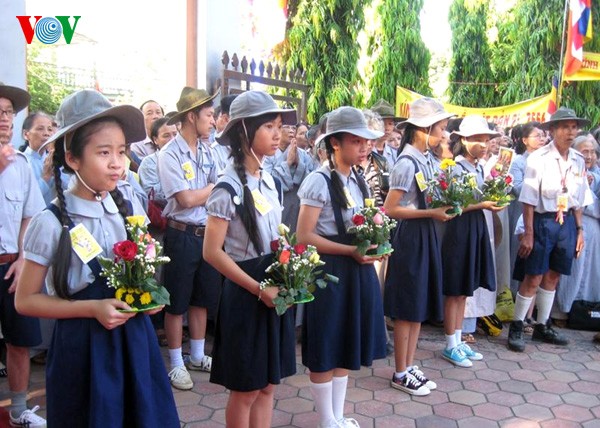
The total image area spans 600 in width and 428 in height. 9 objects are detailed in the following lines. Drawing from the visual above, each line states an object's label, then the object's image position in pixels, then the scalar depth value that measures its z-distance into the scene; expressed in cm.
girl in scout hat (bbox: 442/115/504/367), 468
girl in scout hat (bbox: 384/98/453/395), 418
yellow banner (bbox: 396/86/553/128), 1159
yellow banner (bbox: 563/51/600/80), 1093
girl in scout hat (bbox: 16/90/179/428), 211
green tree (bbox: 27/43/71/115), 842
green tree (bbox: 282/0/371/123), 1260
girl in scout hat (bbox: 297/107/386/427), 333
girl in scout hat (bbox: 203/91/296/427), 276
